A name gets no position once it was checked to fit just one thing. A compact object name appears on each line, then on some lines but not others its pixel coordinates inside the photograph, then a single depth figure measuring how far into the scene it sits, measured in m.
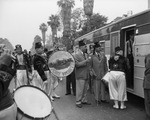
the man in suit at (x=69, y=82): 7.49
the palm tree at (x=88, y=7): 20.25
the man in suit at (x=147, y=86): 4.20
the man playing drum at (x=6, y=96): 2.05
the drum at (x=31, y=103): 2.23
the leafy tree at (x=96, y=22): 35.78
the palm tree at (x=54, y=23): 43.33
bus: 5.08
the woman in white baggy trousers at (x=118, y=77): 5.43
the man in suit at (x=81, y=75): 5.83
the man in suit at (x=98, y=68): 5.99
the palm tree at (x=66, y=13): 29.54
